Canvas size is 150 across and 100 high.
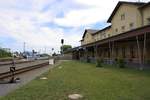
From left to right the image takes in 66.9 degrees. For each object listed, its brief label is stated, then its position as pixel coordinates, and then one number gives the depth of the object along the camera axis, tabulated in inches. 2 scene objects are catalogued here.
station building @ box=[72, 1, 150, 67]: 501.2
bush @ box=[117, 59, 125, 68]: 484.6
